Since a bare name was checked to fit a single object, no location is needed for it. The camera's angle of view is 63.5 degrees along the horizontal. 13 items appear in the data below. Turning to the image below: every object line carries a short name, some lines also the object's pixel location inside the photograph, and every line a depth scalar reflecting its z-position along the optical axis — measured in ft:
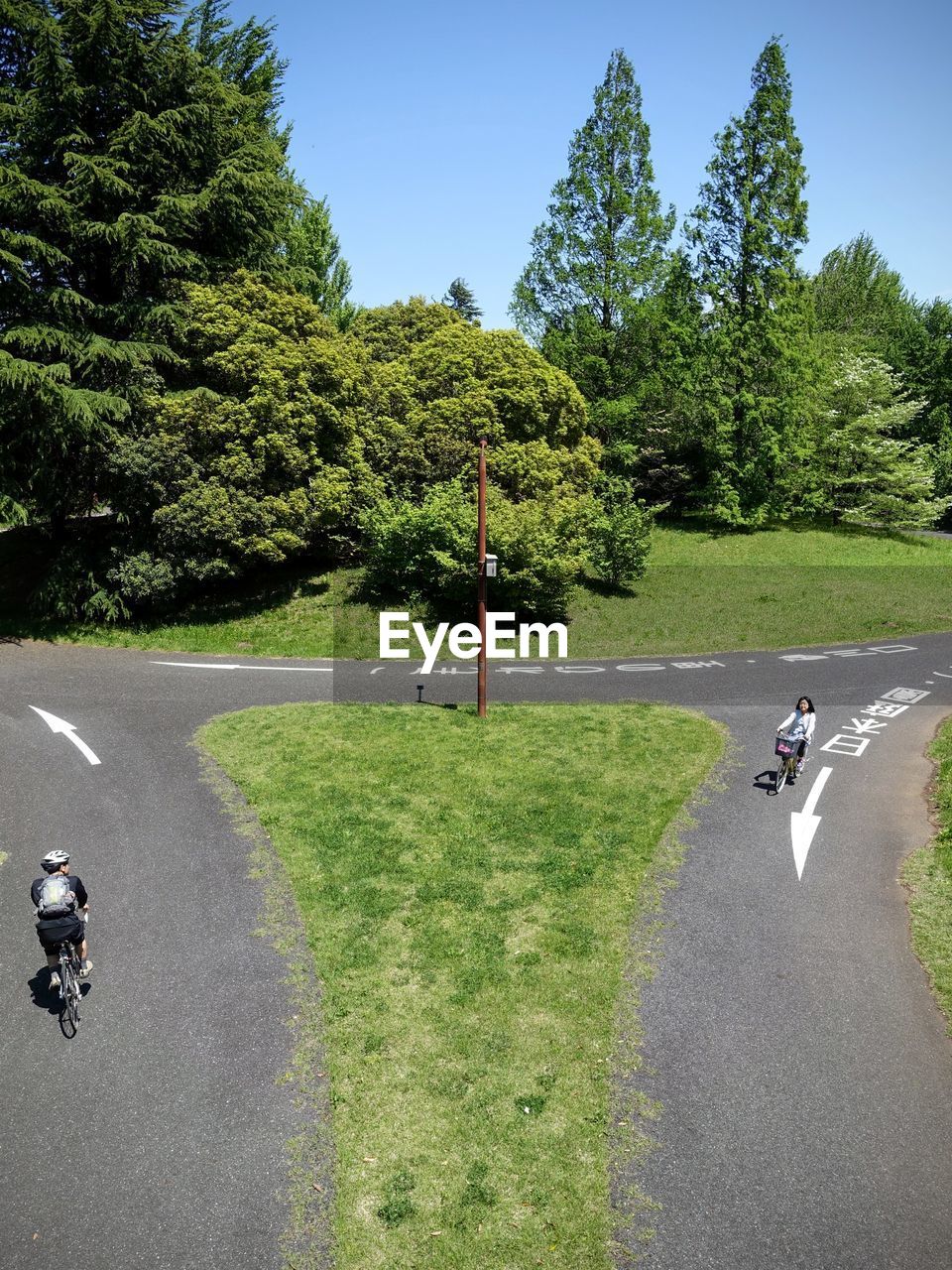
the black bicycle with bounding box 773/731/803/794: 49.65
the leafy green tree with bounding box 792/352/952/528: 133.18
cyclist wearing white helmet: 28.67
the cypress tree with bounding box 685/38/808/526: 125.39
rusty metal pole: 59.11
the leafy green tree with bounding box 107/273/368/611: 85.97
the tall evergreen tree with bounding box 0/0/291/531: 80.28
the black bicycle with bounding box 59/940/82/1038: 28.53
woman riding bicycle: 49.78
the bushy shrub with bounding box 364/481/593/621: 88.17
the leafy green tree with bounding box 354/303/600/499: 98.99
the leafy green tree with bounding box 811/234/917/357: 190.29
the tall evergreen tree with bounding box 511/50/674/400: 124.06
